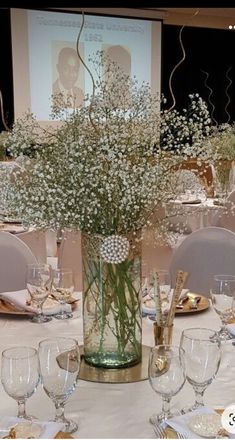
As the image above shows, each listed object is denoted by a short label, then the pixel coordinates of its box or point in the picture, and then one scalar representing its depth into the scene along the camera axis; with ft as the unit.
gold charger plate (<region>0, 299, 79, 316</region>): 6.10
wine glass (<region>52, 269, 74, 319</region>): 6.46
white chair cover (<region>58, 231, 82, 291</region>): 10.69
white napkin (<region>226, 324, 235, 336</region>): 5.59
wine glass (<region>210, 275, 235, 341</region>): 5.62
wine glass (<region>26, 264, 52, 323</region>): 5.99
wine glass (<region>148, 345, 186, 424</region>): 3.92
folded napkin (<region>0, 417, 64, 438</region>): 3.71
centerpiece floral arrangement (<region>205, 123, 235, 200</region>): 14.70
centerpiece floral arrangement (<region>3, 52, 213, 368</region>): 4.47
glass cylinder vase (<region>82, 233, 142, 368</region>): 4.76
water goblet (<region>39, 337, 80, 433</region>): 3.92
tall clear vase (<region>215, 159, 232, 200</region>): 14.64
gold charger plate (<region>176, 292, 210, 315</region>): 6.24
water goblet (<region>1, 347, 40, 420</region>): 3.85
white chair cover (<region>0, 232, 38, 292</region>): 7.96
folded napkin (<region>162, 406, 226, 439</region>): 3.75
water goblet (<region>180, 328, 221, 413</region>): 4.08
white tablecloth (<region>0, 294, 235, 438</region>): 3.95
